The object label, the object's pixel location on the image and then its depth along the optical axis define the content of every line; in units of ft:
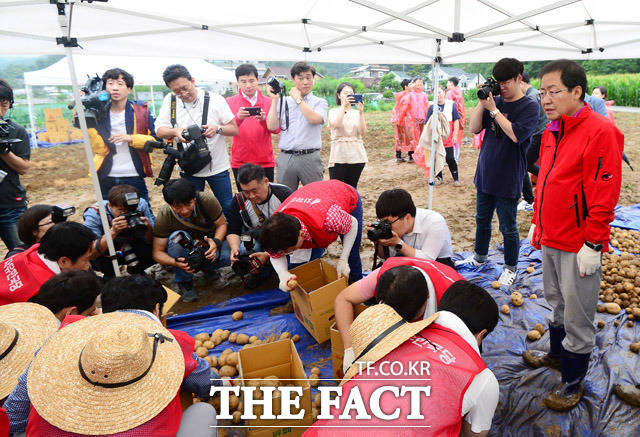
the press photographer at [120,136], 11.02
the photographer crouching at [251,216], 10.07
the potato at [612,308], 9.07
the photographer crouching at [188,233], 10.26
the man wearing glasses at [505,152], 9.30
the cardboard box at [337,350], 6.99
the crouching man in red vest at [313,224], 7.61
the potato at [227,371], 7.66
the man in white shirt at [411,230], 8.08
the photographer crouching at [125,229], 10.11
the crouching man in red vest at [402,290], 5.16
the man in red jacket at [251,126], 13.58
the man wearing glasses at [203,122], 11.71
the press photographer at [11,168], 9.89
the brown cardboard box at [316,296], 8.05
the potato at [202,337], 9.14
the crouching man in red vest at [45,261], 6.95
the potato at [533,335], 8.55
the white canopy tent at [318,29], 9.45
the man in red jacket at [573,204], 5.81
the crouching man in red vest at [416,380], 3.86
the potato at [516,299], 9.79
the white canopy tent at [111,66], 38.75
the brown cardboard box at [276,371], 6.01
